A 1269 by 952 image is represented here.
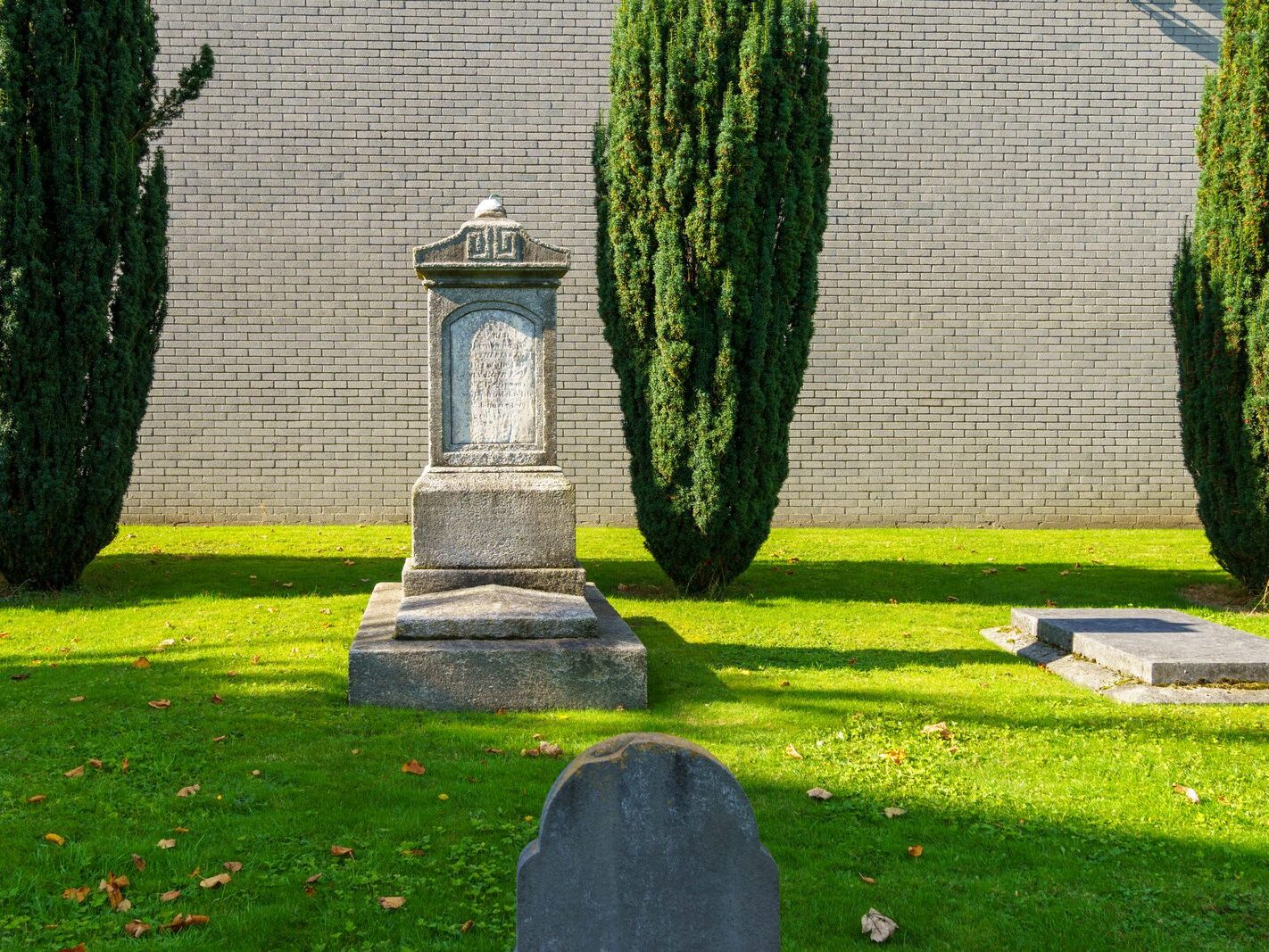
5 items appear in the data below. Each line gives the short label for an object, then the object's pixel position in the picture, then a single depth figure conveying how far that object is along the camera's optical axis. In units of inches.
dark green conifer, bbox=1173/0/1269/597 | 311.7
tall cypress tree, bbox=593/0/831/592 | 312.7
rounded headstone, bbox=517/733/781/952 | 90.2
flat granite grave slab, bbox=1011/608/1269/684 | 225.0
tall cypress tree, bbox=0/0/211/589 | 303.0
